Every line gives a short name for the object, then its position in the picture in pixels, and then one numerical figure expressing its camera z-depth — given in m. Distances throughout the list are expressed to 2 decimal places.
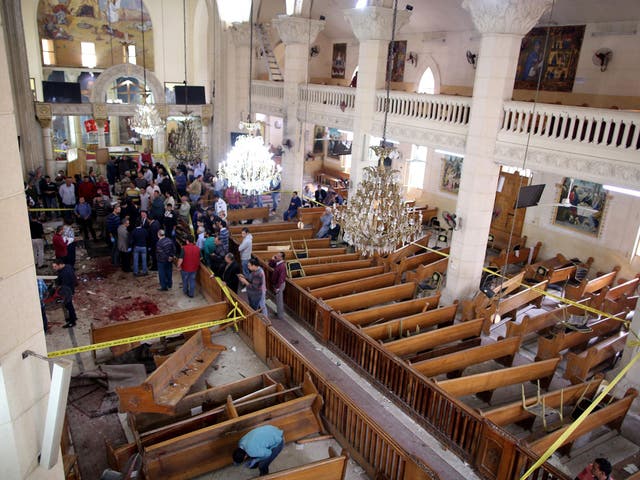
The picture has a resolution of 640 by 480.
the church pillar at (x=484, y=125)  9.32
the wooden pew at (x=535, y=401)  6.78
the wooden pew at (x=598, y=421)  6.23
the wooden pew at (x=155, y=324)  8.02
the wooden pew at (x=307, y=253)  12.03
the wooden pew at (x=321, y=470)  5.39
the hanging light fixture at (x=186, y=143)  14.19
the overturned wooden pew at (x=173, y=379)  6.47
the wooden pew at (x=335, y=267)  11.28
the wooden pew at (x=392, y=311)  9.26
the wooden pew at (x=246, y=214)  15.67
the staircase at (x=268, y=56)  19.45
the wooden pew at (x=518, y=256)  13.16
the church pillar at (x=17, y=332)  3.35
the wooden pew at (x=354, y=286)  10.25
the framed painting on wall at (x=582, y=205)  13.62
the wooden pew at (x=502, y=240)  15.35
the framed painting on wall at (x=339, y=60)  21.48
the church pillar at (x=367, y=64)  12.53
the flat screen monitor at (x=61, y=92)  17.70
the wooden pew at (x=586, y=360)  8.27
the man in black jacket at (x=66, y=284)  8.75
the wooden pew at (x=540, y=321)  9.30
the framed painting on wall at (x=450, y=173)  17.48
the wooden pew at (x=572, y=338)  8.81
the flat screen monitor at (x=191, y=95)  20.67
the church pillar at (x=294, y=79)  15.68
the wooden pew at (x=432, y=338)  8.27
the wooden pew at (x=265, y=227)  13.77
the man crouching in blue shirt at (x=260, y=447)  5.52
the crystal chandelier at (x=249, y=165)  10.41
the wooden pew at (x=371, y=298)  9.75
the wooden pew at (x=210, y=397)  6.59
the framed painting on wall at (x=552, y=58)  13.32
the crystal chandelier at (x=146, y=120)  15.32
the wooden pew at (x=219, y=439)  5.72
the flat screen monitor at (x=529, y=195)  9.80
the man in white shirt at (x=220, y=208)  13.94
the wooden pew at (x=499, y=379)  7.23
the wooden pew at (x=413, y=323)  8.76
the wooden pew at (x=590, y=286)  11.31
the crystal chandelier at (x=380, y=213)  6.99
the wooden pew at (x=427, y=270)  11.68
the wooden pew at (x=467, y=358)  7.83
